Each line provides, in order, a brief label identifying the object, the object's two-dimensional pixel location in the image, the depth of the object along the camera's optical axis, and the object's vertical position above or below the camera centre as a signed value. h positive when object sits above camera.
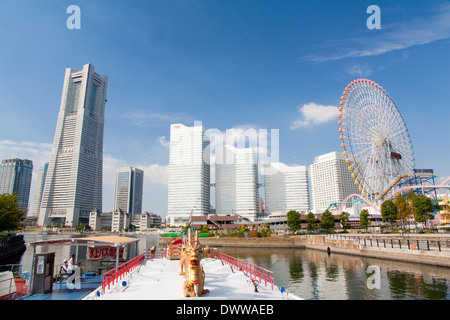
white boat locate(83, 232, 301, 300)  12.94 -4.13
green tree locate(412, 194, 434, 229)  67.25 +1.00
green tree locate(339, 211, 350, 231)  97.79 -2.59
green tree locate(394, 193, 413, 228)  74.69 +1.10
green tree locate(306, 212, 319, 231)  95.88 -3.26
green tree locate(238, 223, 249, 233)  104.03 -6.44
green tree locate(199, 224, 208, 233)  121.24 -7.30
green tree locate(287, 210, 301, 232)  97.75 -2.92
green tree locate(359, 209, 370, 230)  89.29 -2.06
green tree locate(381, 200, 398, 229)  76.57 +0.56
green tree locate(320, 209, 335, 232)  94.25 -2.84
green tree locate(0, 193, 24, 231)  55.77 +0.17
